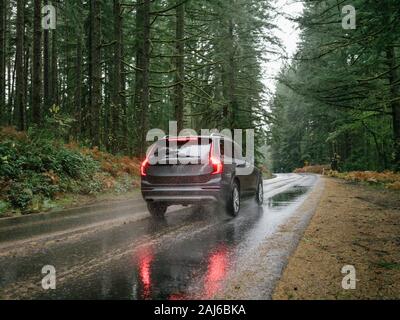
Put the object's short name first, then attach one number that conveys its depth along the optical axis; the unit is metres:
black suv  8.41
